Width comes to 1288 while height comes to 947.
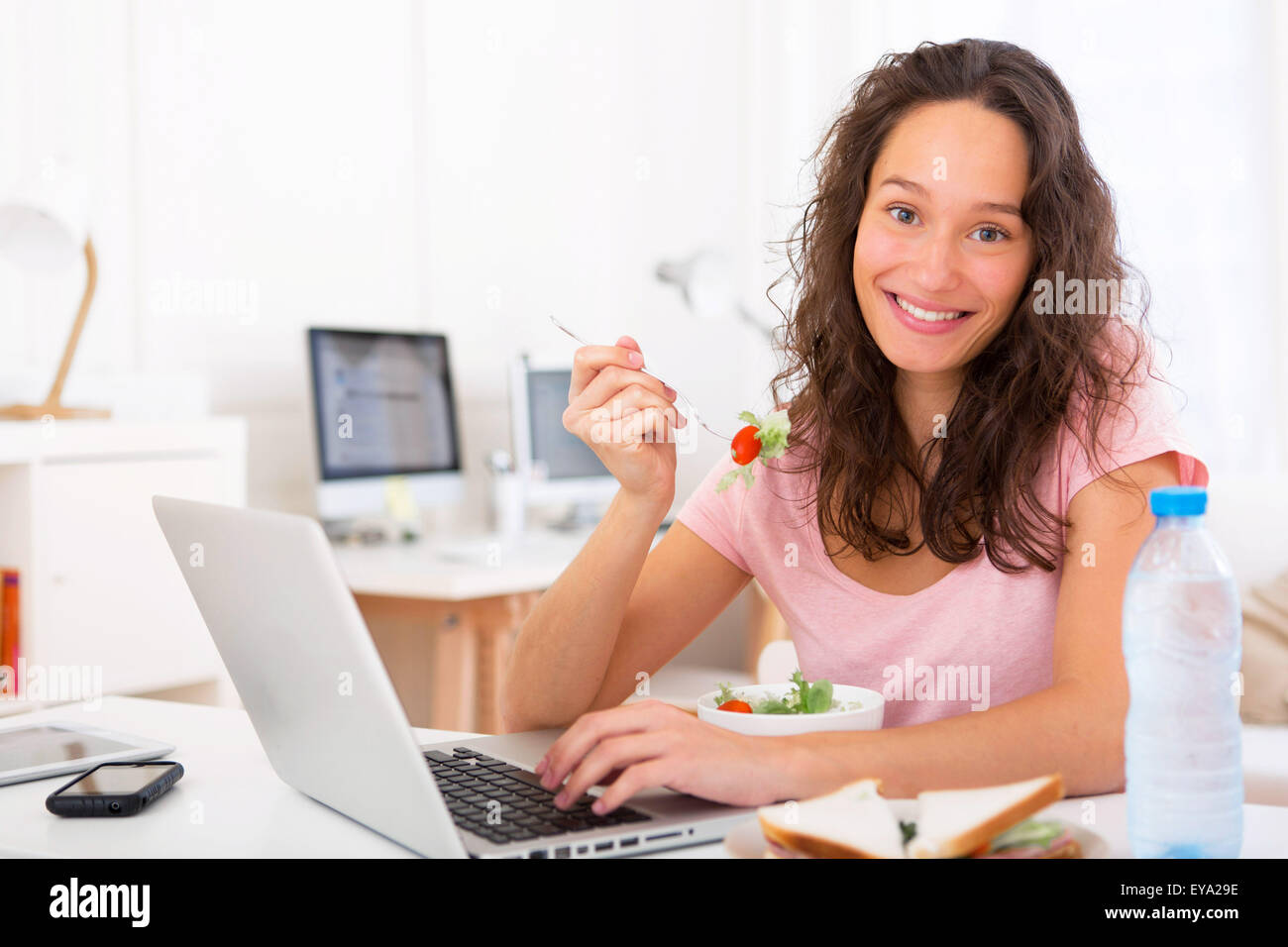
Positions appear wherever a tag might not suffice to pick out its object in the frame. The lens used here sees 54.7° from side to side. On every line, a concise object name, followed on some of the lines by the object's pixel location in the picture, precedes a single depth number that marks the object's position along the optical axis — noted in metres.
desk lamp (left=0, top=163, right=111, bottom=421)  2.17
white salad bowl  0.95
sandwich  0.72
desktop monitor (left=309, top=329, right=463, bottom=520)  2.91
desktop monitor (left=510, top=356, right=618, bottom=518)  3.35
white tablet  1.06
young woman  1.22
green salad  1.00
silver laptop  0.75
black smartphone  0.94
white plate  0.75
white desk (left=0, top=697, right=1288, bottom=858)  0.86
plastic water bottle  0.75
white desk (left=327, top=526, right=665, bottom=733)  2.58
